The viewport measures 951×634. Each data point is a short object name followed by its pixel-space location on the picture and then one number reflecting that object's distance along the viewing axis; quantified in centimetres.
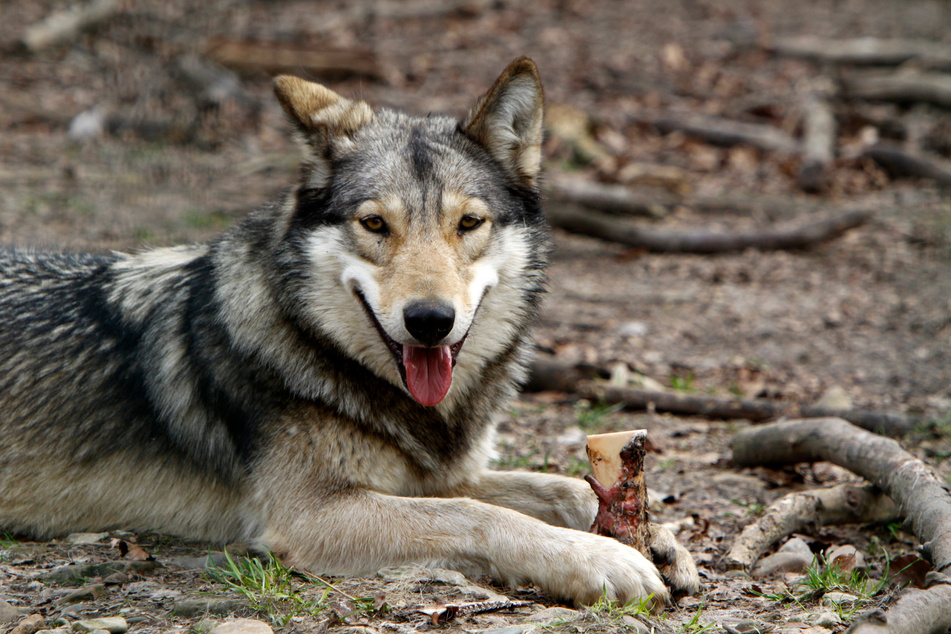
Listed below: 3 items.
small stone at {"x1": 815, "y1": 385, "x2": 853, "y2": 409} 1034
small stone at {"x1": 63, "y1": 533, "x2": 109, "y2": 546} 717
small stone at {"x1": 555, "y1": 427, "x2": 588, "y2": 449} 987
